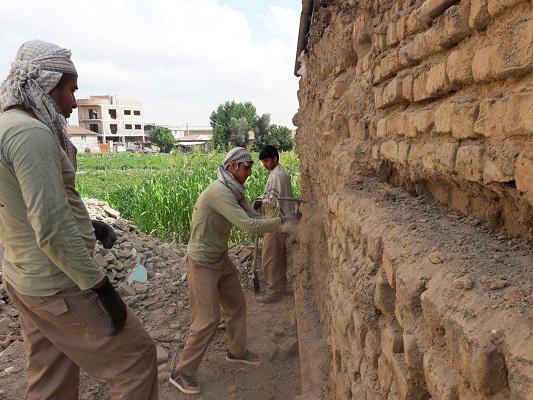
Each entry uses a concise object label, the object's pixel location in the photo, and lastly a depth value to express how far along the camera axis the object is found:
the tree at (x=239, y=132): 41.22
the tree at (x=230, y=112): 50.09
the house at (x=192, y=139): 59.69
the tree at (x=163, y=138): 55.25
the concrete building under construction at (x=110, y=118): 57.44
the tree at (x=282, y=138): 37.22
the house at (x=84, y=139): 49.94
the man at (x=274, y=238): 5.77
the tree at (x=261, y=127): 41.62
